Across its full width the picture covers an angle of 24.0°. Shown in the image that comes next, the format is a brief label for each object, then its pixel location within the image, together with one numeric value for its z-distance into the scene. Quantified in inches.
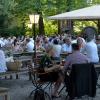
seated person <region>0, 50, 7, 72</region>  240.7
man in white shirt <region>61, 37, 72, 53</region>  385.4
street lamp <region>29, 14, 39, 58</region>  408.5
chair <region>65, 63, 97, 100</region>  188.8
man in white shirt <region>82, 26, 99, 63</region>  265.9
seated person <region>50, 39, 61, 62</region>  286.7
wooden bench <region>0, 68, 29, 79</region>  239.9
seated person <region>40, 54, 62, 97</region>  214.7
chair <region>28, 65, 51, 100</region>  213.9
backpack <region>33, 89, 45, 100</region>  209.5
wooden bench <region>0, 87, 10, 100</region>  165.2
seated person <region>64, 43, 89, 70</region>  202.9
